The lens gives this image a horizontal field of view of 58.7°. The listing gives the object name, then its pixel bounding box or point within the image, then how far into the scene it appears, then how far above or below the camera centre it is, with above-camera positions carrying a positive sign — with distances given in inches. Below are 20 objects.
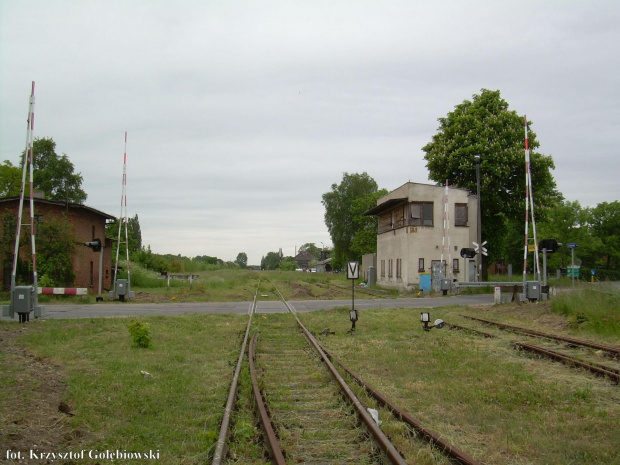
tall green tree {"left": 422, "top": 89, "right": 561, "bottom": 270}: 1512.1 +327.9
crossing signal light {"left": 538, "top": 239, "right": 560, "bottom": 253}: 820.0 +48.9
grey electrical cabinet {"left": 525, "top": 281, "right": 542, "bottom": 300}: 829.2 -18.9
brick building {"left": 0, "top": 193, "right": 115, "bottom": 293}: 1282.0 +112.7
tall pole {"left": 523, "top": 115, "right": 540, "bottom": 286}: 794.2 +77.3
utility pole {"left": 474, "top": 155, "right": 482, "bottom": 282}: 1283.2 +94.3
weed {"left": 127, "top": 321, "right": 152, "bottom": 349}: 477.1 -55.7
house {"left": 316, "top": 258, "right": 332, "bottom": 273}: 5236.2 +82.1
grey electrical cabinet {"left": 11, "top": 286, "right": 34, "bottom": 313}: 642.2 -34.5
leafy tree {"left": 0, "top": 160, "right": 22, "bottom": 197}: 2201.0 +356.7
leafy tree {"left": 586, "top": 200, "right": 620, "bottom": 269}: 2724.9 +273.0
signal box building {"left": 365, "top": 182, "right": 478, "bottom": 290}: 1492.4 +123.7
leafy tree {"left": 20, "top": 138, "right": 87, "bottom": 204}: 2360.7 +425.8
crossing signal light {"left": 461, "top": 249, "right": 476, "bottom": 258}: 1246.0 +53.0
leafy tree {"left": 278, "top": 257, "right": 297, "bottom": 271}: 5098.4 +70.6
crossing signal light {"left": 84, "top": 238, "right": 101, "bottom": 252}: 920.9 +44.1
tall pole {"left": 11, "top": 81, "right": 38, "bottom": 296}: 636.1 +135.3
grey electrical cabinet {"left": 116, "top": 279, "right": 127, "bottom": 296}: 1063.6 -32.7
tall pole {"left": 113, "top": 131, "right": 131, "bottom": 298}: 955.6 +162.9
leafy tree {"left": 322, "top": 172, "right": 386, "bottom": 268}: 3164.4 +380.3
